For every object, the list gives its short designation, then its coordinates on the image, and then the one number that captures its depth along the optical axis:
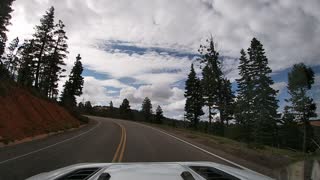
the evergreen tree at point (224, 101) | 26.41
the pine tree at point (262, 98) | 26.86
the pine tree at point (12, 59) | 39.32
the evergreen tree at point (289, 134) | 30.99
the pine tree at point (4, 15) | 20.03
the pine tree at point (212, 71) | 25.35
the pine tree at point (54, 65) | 32.15
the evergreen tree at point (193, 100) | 39.58
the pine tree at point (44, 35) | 29.19
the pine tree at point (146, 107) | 71.11
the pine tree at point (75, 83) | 44.21
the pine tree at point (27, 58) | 32.48
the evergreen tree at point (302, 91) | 23.75
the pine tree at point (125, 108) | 68.73
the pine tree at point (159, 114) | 56.25
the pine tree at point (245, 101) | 28.61
